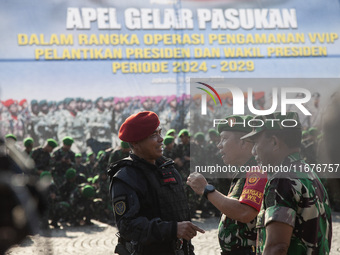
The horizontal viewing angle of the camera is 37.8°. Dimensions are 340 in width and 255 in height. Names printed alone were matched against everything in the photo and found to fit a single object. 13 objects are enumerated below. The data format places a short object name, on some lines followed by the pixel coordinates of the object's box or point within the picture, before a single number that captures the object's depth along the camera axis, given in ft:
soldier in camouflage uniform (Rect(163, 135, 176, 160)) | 38.58
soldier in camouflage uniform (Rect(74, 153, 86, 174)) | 41.53
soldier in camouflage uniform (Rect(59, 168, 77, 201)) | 38.01
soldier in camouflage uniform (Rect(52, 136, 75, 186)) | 38.47
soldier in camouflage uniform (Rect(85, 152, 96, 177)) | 43.30
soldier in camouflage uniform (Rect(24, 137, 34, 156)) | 38.65
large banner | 56.75
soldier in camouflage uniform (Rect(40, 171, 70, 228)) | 34.99
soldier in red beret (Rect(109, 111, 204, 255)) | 10.53
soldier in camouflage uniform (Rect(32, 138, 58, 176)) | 37.24
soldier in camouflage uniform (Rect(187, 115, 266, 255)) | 10.73
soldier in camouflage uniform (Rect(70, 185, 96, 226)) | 36.63
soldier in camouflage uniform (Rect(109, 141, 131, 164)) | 35.94
